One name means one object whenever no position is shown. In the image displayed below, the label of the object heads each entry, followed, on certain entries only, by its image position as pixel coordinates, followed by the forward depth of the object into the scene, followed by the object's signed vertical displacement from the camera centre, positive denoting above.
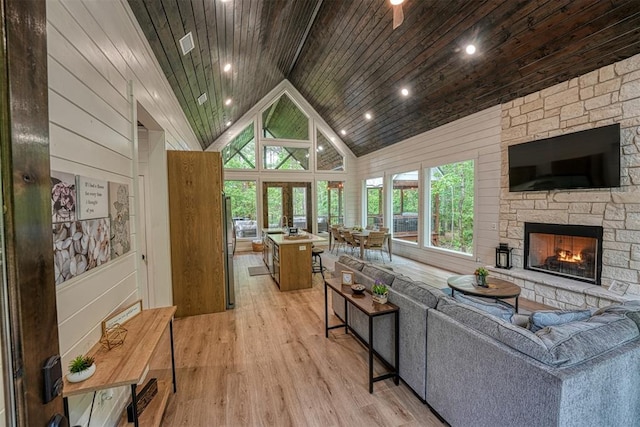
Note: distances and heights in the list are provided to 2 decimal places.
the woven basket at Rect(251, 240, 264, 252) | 8.27 -1.22
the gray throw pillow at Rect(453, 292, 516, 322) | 1.86 -0.73
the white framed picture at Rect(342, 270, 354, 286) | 2.69 -0.72
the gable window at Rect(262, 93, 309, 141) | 8.52 +2.69
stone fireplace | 3.12 -0.05
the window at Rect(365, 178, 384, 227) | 8.35 +0.09
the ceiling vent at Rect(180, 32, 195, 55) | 2.99 +1.83
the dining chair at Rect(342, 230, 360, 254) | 6.87 -0.88
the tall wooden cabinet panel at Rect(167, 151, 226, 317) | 3.54 -0.31
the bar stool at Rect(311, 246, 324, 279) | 5.39 -1.36
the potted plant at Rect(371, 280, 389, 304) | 2.28 -0.75
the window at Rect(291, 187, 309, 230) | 8.99 -0.06
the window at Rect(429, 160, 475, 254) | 5.33 -0.04
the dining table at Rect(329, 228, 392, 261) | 6.52 -0.79
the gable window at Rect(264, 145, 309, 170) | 8.64 +1.53
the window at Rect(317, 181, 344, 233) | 9.27 +0.00
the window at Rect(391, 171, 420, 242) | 6.95 -0.02
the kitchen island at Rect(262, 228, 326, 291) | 4.65 -0.98
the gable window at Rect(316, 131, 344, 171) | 9.10 +1.65
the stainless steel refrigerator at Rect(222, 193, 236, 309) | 3.90 -0.72
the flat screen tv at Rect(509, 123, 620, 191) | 3.24 +0.56
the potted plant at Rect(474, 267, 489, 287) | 3.10 -0.84
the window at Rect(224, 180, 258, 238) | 8.41 -0.01
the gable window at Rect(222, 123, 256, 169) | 8.23 +1.65
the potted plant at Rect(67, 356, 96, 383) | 1.24 -0.76
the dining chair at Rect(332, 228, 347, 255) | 7.49 -0.91
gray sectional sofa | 1.29 -0.87
